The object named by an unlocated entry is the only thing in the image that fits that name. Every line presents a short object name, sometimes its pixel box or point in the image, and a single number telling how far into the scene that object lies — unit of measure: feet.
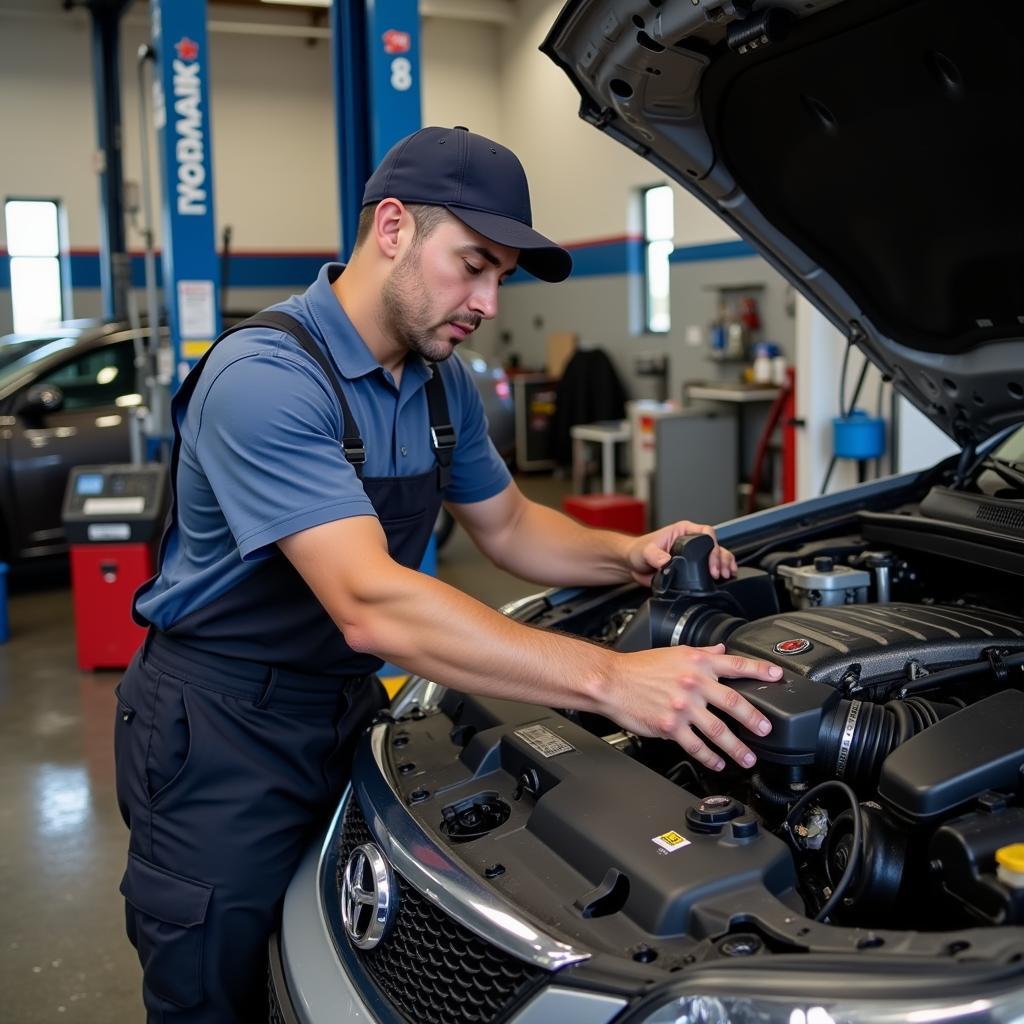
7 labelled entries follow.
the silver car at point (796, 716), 3.36
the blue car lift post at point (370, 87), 13.28
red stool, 21.36
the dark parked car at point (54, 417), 17.54
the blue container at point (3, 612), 16.06
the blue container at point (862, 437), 13.96
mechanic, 4.52
